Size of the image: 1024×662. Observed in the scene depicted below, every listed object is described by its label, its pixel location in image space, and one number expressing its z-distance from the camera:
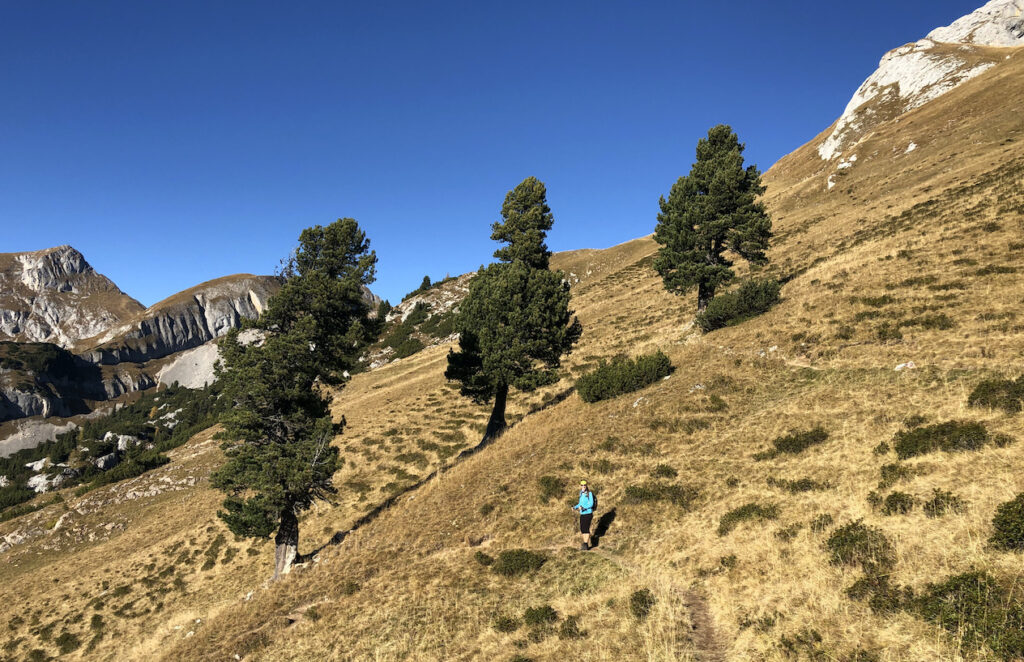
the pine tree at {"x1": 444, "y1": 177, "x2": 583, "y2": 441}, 26.52
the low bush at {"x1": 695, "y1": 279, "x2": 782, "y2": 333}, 30.77
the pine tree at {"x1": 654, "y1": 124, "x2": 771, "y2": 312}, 33.09
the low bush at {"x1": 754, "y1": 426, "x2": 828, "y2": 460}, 15.06
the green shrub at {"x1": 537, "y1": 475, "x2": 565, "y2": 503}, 17.69
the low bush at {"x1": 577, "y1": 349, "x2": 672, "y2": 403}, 26.31
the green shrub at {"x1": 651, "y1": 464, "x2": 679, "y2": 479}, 16.41
